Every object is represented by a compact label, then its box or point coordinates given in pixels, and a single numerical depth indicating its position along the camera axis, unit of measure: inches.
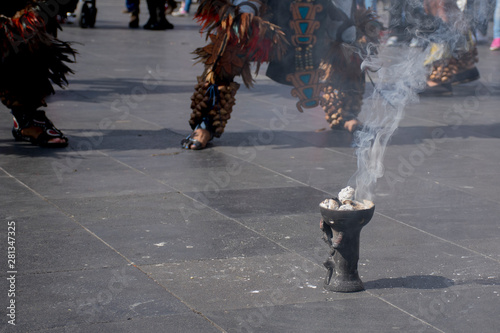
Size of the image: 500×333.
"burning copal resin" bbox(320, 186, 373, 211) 133.3
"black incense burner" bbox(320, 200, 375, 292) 131.6
